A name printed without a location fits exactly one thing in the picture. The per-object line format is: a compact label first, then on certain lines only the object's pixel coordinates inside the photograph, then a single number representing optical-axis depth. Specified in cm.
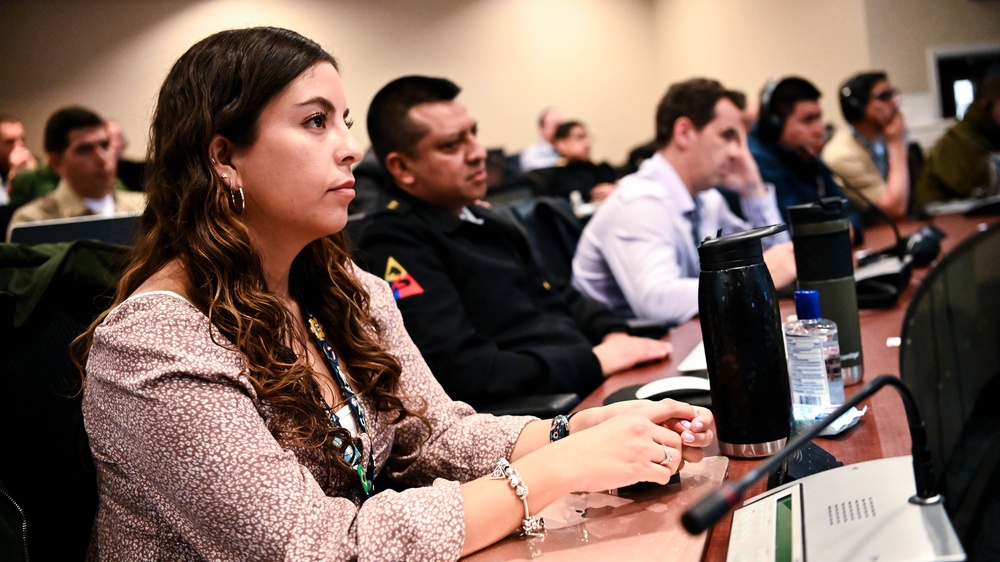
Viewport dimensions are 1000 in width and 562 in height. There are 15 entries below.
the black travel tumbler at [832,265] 132
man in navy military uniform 181
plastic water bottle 113
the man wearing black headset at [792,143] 368
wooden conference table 97
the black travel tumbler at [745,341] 100
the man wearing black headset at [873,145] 414
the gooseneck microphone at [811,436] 54
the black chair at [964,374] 91
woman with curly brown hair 87
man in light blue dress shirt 235
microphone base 67
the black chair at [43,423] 112
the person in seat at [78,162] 400
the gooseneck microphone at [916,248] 239
